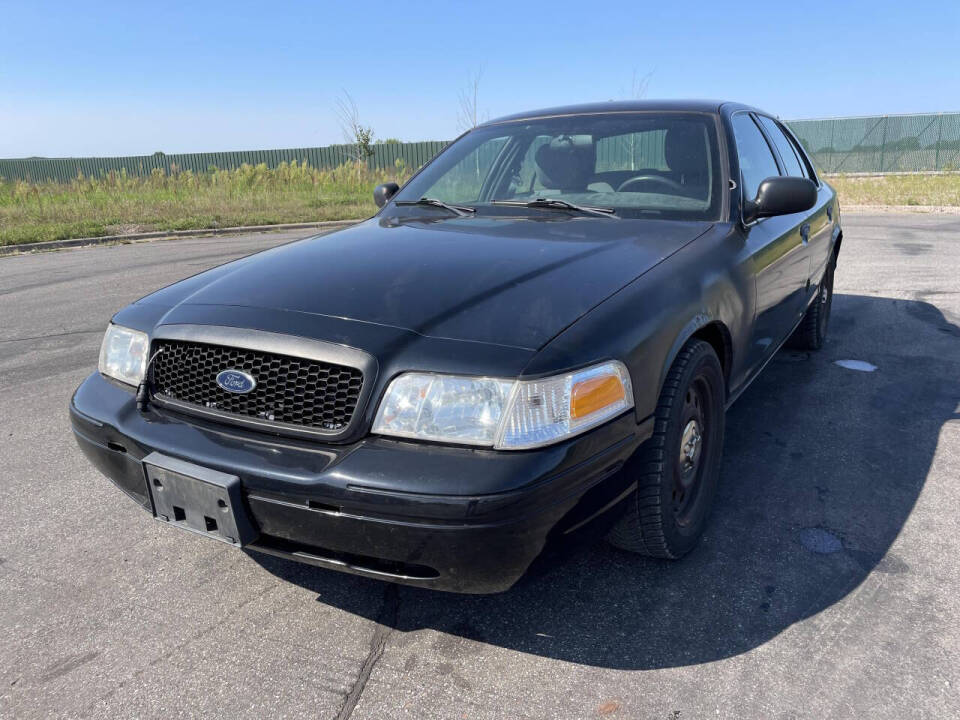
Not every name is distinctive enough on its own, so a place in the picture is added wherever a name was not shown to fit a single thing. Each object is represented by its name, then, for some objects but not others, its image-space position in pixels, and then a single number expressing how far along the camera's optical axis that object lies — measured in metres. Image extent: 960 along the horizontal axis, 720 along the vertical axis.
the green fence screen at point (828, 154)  29.30
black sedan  1.77
